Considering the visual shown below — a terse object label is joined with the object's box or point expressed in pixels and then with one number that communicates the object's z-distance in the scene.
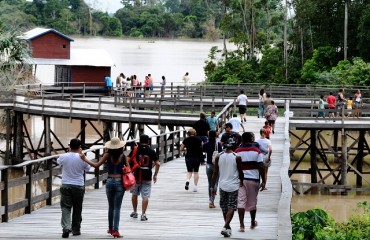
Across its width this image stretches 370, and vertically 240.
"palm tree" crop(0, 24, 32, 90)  50.15
